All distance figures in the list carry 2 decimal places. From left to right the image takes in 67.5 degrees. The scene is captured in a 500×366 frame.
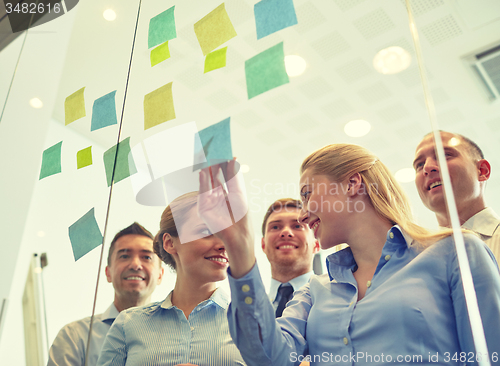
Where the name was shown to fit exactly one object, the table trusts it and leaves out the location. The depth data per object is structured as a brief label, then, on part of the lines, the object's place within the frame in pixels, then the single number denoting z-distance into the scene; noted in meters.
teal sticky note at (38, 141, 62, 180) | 1.44
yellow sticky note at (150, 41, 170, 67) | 1.28
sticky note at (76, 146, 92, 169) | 1.33
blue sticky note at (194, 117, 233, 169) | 0.96
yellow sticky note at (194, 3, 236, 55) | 1.16
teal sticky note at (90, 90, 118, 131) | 1.33
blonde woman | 0.79
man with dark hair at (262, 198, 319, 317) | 1.05
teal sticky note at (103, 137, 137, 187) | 1.19
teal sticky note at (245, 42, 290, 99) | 1.00
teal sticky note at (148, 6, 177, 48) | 1.29
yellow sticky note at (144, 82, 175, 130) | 1.17
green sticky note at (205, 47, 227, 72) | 1.13
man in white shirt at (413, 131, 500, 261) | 0.87
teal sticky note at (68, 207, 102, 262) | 1.19
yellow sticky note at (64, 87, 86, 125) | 1.46
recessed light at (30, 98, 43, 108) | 1.64
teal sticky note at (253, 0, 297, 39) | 1.09
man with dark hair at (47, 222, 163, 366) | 1.06
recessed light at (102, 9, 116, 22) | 1.63
